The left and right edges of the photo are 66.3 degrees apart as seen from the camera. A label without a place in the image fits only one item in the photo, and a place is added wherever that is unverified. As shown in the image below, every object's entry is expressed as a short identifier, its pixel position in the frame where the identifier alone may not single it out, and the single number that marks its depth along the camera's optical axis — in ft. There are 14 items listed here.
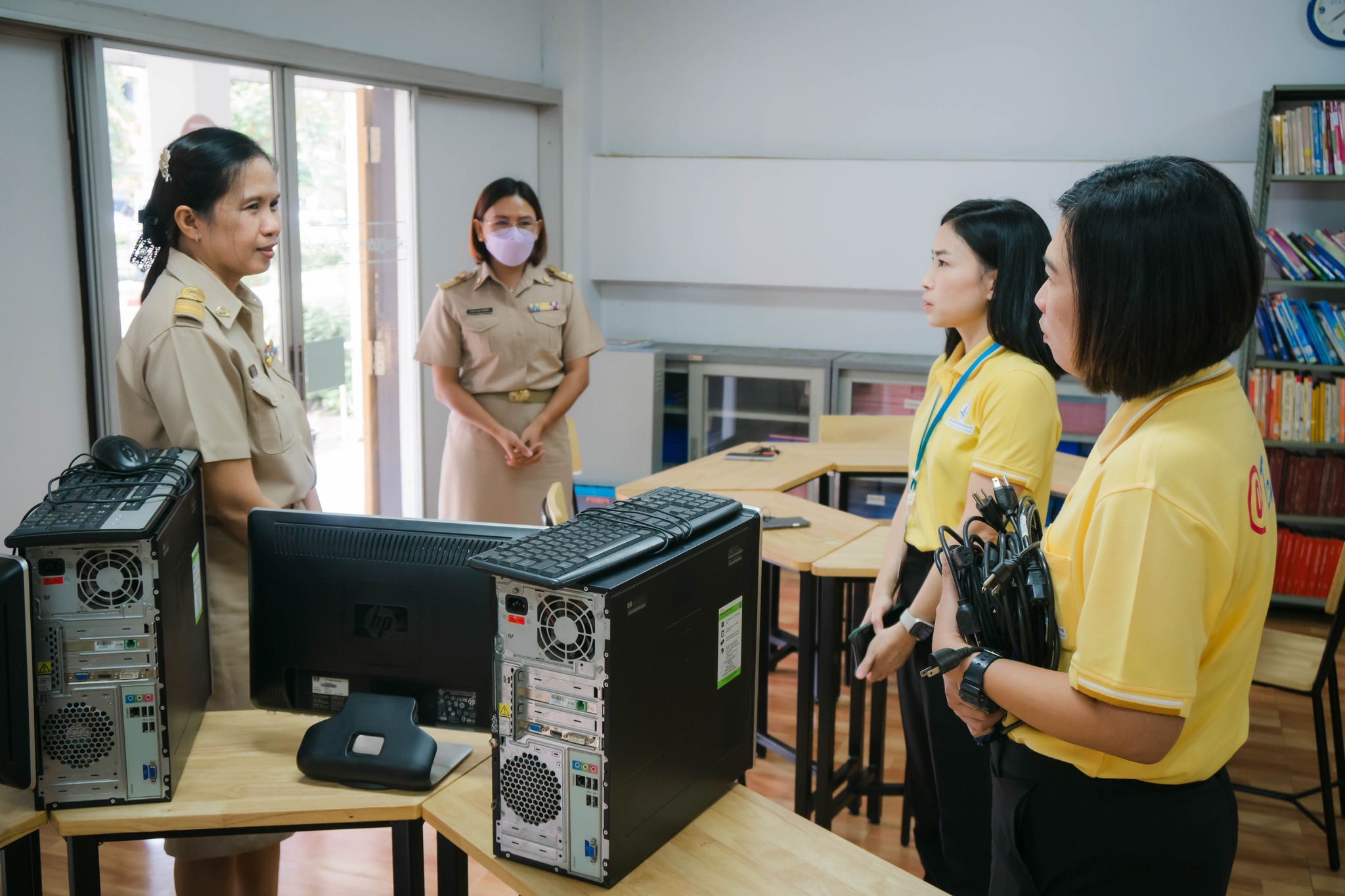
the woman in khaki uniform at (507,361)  11.20
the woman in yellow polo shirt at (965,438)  5.93
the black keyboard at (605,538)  3.85
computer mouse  4.99
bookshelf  13.89
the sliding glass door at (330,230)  10.26
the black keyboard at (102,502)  4.40
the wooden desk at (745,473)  10.77
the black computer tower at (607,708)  3.87
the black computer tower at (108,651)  4.39
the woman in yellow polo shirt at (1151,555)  3.26
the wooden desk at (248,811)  4.59
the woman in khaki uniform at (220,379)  5.66
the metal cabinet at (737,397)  16.15
